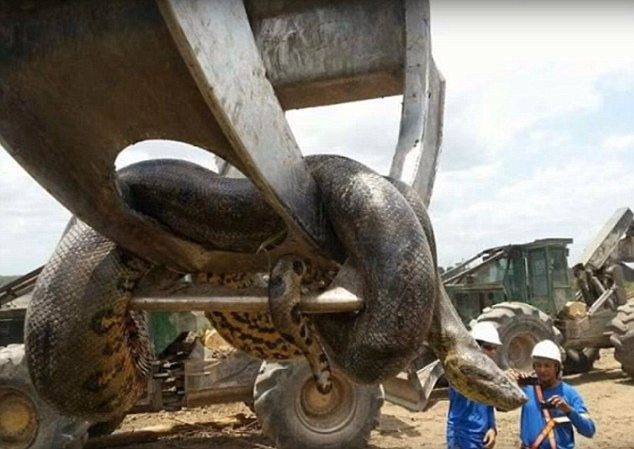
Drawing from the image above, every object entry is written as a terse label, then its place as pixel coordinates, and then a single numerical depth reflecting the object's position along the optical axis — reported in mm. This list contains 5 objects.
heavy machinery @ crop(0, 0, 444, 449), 1529
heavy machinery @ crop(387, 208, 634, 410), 13680
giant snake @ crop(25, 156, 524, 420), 1695
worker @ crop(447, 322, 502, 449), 5898
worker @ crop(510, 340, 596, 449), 5379
